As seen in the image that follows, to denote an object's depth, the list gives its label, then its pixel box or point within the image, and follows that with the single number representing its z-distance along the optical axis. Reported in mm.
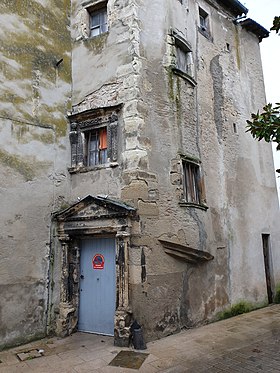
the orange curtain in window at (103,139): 8258
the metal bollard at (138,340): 6397
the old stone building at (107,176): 7199
